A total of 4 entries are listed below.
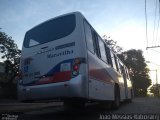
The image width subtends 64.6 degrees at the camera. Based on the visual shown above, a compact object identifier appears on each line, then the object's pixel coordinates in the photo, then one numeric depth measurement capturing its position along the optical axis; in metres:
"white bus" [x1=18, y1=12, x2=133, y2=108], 3.40
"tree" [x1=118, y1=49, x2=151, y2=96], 37.59
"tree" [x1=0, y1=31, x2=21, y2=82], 22.30
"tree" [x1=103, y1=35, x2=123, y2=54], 32.05
